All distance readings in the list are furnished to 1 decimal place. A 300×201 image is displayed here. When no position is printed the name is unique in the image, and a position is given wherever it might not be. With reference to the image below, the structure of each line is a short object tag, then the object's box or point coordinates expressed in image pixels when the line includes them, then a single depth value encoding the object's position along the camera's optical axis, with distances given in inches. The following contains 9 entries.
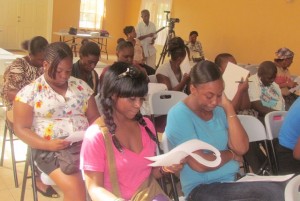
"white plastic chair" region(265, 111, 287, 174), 94.5
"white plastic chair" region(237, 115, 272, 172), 93.4
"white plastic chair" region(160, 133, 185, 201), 72.9
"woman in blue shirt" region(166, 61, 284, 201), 69.2
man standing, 307.9
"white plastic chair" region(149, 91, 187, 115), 118.8
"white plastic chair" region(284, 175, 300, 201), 49.8
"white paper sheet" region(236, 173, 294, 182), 68.0
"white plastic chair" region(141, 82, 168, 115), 115.7
